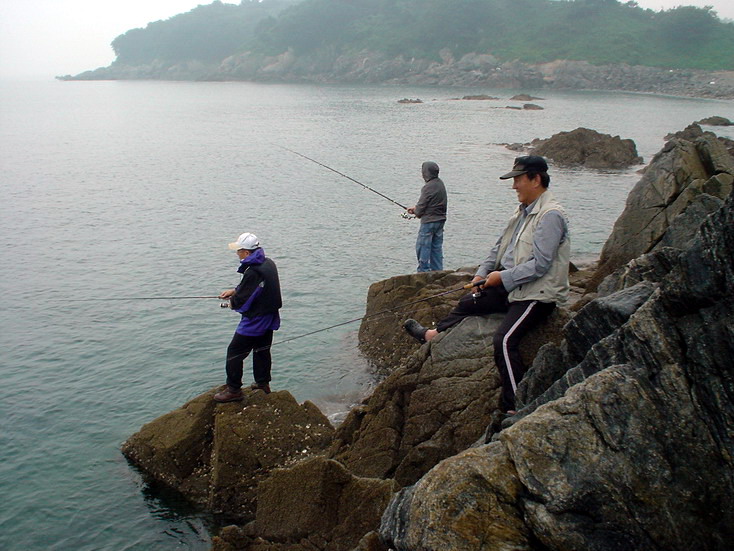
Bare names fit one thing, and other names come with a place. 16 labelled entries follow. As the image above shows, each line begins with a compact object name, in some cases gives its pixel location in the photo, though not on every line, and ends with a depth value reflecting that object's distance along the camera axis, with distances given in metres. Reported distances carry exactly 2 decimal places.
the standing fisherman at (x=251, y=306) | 9.51
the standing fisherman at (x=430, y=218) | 14.48
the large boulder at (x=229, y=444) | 9.05
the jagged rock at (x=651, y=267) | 5.73
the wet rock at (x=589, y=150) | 39.66
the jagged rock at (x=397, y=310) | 13.30
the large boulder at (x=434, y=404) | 7.75
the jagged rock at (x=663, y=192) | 13.45
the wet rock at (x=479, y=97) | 100.19
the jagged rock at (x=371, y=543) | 5.48
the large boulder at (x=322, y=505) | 6.73
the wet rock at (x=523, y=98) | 97.76
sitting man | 7.18
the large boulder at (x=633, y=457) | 4.22
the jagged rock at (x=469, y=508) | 4.39
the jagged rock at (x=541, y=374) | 6.20
